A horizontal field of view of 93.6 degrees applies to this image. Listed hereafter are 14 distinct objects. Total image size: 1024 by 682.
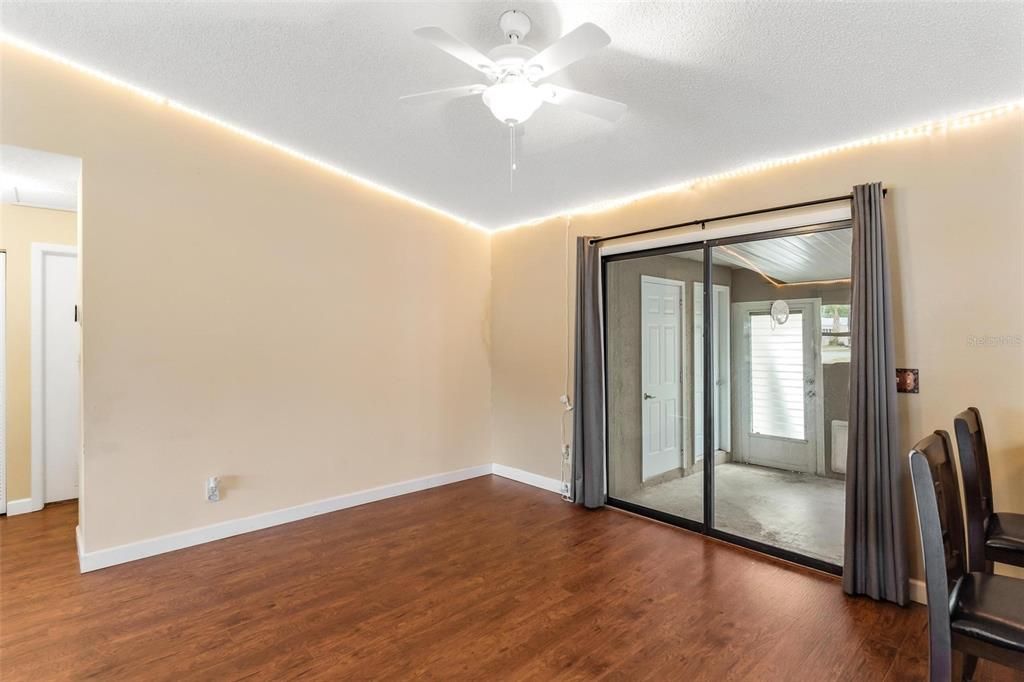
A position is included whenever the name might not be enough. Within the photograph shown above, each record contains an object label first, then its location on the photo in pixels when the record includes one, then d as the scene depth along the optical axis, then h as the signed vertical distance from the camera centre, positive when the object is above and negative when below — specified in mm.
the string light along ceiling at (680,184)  2516 +1189
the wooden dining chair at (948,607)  1484 -886
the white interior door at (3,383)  3875 -284
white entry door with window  3230 -332
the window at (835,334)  3061 +30
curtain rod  2896 +871
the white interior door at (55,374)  4012 -224
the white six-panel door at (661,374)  4086 -294
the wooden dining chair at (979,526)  2016 -834
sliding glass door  3158 -360
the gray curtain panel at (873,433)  2605 -521
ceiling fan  1735 +1091
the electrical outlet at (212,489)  3418 -1026
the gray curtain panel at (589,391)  4152 -430
